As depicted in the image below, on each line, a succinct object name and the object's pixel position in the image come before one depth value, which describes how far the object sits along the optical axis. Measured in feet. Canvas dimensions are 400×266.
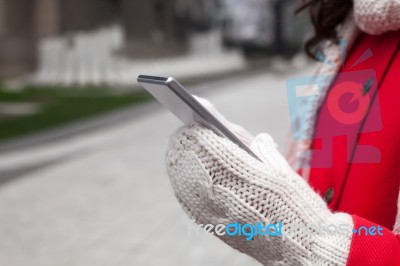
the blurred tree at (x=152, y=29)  98.03
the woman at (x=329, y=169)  3.18
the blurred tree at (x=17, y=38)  67.82
